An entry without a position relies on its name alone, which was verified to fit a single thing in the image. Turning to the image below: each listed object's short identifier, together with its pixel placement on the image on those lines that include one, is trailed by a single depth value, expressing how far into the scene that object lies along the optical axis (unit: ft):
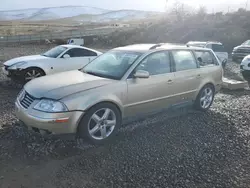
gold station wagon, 12.62
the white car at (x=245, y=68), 34.66
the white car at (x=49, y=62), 26.02
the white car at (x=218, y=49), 46.70
